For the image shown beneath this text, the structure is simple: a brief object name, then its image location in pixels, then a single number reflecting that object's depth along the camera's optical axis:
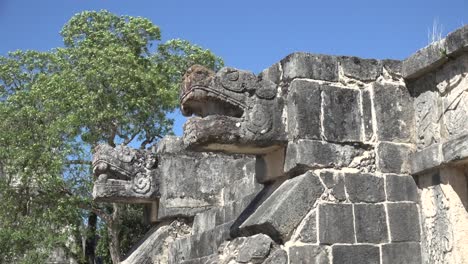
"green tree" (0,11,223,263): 14.30
